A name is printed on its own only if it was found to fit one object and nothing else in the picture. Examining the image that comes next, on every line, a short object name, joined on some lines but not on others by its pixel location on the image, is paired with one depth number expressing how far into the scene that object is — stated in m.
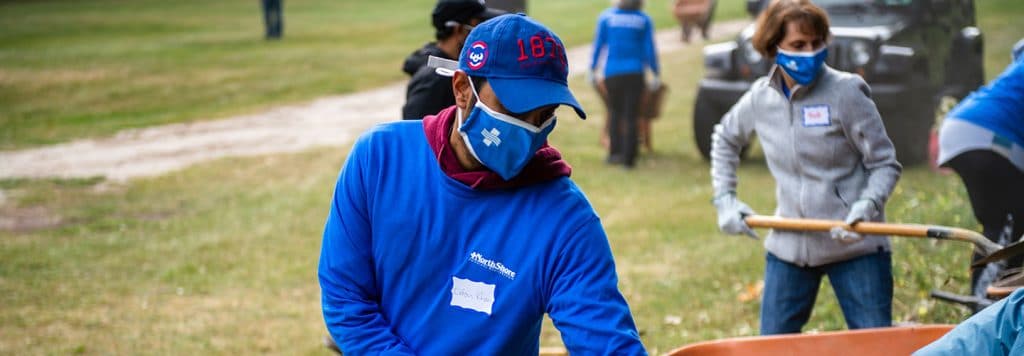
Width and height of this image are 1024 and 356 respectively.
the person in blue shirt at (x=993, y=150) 5.54
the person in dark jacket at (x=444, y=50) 5.21
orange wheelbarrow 4.04
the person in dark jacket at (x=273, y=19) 28.70
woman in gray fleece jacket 4.82
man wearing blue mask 2.72
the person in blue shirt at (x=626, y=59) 13.27
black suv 12.38
